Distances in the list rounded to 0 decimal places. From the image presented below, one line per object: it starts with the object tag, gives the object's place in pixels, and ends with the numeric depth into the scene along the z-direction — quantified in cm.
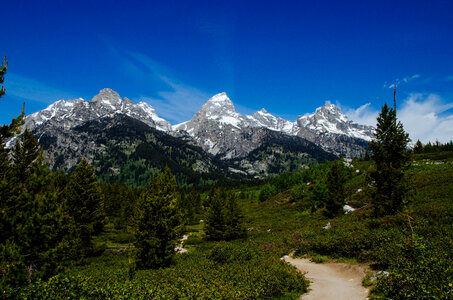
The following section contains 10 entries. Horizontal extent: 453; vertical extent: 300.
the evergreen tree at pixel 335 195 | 4294
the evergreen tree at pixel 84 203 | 3194
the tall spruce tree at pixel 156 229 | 2062
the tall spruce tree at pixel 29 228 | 1105
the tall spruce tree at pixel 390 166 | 2509
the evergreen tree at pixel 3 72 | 1265
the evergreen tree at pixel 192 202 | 8181
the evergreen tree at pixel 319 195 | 5719
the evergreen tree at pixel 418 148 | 13012
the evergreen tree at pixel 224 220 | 3894
